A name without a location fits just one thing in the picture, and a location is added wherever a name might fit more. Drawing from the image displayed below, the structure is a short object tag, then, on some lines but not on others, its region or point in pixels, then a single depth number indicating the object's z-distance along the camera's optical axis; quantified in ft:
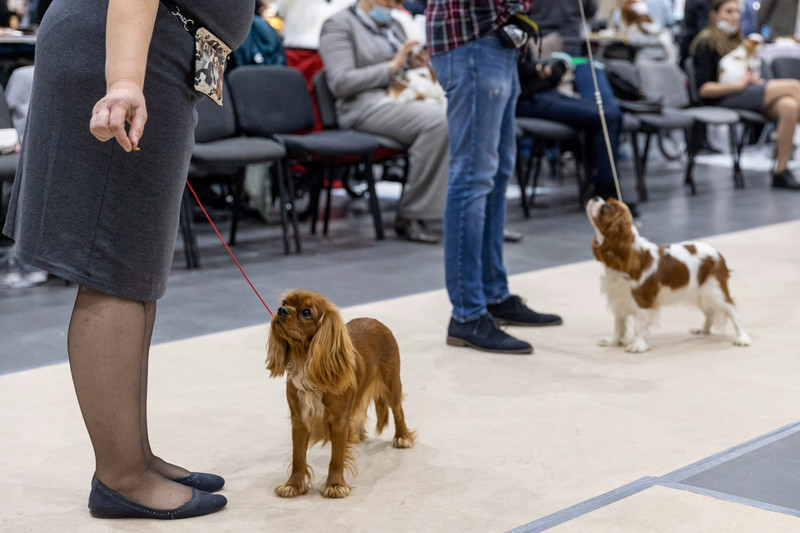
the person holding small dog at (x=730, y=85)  26.22
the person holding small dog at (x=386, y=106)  18.53
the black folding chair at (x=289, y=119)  17.40
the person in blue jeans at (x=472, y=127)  10.29
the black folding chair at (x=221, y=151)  15.85
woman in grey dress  5.67
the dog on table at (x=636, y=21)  29.86
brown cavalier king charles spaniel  6.43
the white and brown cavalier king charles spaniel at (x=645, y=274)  10.63
